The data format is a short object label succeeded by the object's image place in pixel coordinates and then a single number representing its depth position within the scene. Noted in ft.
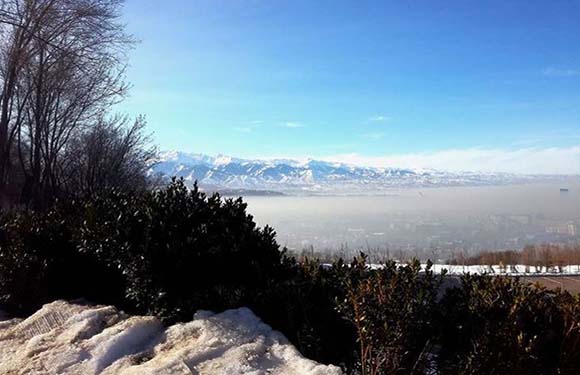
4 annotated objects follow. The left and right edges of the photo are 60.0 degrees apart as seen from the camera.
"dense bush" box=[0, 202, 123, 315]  17.85
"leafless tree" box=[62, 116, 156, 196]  95.96
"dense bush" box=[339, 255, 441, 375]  9.67
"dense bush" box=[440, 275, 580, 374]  9.35
